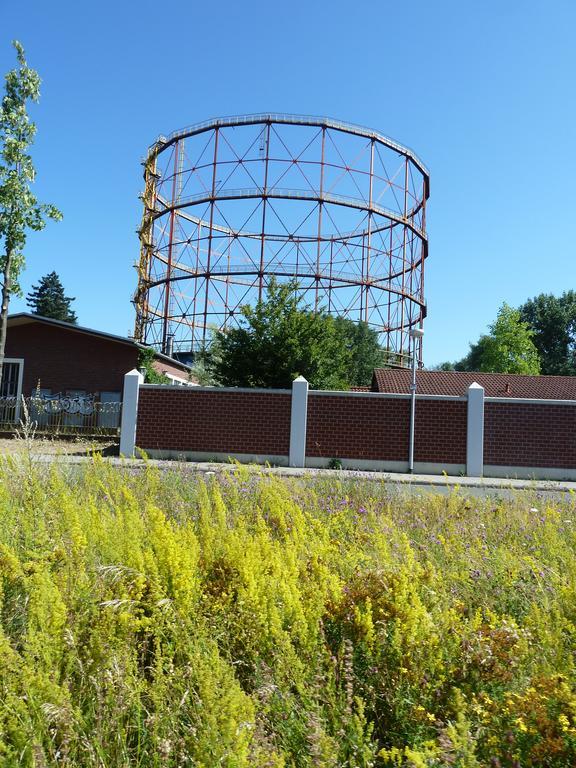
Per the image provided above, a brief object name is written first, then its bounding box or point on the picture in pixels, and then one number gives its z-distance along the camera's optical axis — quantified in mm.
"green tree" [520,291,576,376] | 59500
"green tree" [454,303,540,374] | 42625
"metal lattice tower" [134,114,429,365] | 40469
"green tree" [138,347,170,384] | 25484
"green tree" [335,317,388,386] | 40172
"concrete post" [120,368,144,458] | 18094
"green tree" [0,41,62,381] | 17375
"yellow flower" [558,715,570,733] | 1766
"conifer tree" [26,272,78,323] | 74812
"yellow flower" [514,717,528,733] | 1803
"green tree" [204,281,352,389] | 21469
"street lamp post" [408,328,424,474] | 17422
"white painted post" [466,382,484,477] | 17484
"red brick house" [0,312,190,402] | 26141
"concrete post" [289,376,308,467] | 17766
